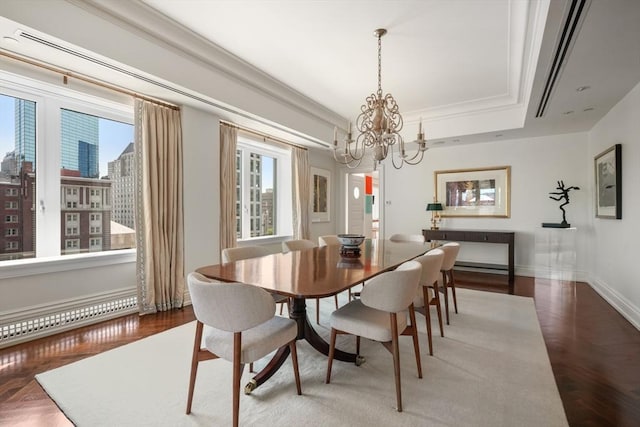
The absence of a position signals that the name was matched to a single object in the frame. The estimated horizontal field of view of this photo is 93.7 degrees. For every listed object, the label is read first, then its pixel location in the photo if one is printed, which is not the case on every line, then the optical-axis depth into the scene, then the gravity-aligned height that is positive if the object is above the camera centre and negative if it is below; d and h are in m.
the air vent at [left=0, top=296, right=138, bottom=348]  2.52 -1.00
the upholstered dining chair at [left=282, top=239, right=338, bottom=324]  3.23 -0.37
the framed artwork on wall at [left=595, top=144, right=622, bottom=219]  3.44 +0.35
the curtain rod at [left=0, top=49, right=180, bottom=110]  2.46 +1.27
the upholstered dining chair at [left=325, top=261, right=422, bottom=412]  1.72 -0.68
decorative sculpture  4.74 +0.24
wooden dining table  1.61 -0.39
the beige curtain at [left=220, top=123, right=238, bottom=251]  4.18 +0.38
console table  4.81 -0.44
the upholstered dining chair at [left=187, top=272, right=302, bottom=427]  1.45 -0.55
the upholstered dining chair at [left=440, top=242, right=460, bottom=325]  2.89 -0.45
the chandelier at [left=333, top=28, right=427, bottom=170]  2.88 +0.80
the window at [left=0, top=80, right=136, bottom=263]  2.65 +0.47
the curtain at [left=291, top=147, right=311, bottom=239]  5.69 +0.38
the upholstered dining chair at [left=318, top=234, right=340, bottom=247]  3.58 -0.36
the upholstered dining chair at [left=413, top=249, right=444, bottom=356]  2.24 -0.51
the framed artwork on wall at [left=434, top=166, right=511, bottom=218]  5.36 +0.36
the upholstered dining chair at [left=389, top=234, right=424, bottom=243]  3.91 -0.36
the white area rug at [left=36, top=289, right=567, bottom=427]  1.63 -1.12
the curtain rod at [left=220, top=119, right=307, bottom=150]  4.31 +1.28
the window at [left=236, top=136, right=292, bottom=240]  5.04 +0.40
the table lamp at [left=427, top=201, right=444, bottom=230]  5.61 +0.01
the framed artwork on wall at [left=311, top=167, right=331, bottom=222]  6.39 +0.38
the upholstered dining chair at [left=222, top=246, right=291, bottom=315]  2.58 -0.38
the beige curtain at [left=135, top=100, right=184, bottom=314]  3.26 +0.05
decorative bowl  2.74 -0.26
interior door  7.31 +0.20
